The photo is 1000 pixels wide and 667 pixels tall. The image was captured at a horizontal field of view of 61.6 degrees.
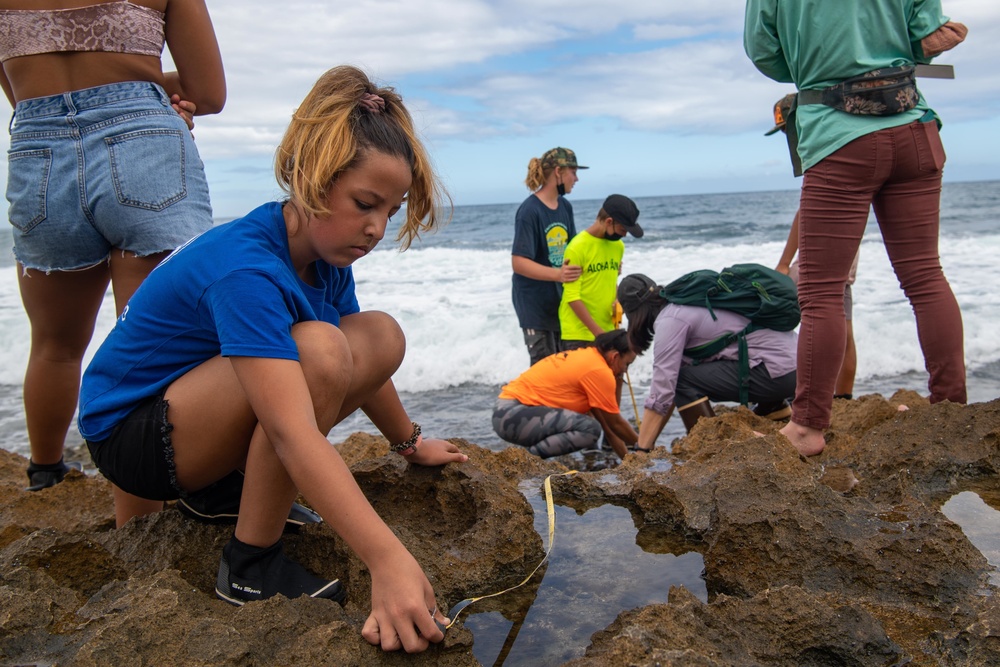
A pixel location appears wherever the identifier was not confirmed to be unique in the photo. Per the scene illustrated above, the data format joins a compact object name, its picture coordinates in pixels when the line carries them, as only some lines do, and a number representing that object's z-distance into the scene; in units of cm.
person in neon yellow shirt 577
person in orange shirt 496
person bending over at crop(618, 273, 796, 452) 465
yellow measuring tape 200
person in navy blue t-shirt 590
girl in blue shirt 178
